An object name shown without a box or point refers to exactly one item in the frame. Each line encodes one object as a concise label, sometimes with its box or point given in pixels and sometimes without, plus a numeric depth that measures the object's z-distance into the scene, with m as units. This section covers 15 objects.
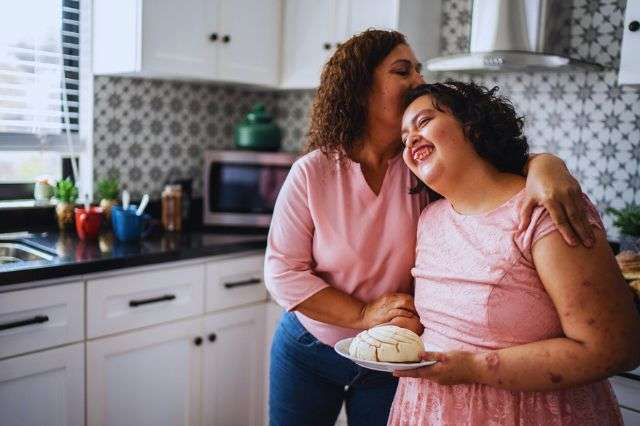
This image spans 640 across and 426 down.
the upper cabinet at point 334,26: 2.49
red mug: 2.29
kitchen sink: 2.09
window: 2.45
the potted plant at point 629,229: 1.95
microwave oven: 2.71
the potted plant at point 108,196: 2.51
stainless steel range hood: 2.04
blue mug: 2.30
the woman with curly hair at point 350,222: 1.33
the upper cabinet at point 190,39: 2.43
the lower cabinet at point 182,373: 2.05
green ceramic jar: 2.86
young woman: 0.93
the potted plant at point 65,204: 2.44
